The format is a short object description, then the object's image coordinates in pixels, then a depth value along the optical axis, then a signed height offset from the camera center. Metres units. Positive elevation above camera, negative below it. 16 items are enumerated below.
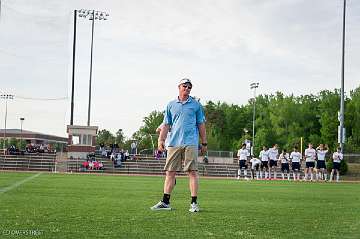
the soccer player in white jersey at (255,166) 32.81 -0.21
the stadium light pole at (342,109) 38.09 +3.69
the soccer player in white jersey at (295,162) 31.92 +0.07
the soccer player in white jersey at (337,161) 31.11 +0.18
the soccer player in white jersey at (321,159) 30.28 +0.25
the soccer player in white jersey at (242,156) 30.78 +0.31
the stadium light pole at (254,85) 77.21 +10.03
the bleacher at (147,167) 45.84 -0.63
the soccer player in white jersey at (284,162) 32.72 +0.06
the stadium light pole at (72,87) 57.25 +6.92
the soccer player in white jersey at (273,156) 32.32 +0.37
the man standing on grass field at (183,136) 8.97 +0.37
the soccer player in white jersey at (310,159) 30.41 +0.24
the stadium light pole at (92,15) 62.27 +15.37
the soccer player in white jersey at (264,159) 32.56 +0.19
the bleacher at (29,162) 45.91 -0.45
